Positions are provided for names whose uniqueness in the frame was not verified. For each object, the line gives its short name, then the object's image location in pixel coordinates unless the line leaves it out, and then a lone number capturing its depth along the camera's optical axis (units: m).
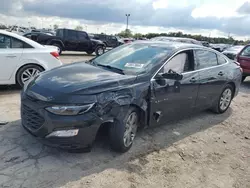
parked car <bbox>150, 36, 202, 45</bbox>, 9.49
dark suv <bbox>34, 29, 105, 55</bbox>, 12.00
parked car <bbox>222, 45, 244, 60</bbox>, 9.82
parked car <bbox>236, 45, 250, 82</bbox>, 6.97
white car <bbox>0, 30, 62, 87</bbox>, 4.49
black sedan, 2.32
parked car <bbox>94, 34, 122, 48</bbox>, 19.21
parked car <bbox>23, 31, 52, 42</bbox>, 12.05
